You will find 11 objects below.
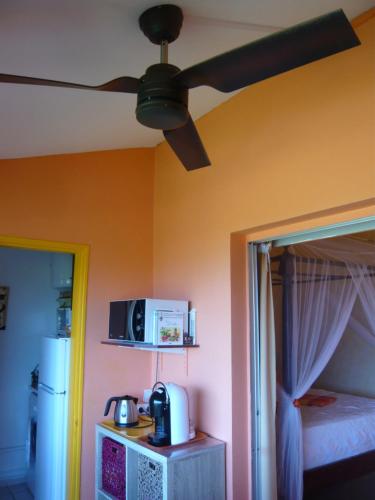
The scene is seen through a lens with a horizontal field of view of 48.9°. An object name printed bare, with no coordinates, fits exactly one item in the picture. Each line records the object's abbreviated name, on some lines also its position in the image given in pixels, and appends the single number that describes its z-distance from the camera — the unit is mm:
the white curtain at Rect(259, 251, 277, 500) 2576
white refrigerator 3008
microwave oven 2719
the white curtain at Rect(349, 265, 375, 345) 3180
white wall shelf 2699
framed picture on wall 4234
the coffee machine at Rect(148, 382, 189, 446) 2527
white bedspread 3070
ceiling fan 1171
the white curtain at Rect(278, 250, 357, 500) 3086
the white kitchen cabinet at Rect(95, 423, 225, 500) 2326
